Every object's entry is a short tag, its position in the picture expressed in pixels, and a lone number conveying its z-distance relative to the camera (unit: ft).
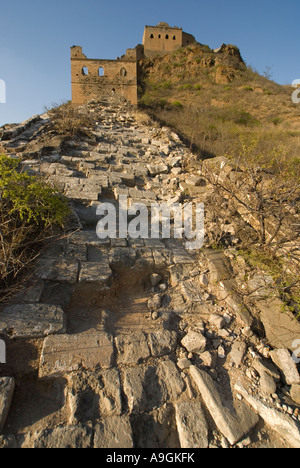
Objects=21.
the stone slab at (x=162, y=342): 7.42
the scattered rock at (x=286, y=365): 6.83
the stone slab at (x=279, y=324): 7.77
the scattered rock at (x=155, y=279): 10.32
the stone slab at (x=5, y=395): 5.34
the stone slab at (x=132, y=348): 7.06
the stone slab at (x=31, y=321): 6.92
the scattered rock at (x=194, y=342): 7.61
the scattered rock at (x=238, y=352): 7.32
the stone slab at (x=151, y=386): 6.19
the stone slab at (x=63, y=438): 5.14
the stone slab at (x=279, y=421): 5.63
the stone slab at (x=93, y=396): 5.80
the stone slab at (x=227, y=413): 5.73
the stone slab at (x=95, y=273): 9.14
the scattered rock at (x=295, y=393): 6.43
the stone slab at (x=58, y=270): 8.85
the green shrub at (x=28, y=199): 8.92
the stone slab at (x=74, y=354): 6.41
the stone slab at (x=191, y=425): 5.59
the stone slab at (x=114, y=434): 5.33
